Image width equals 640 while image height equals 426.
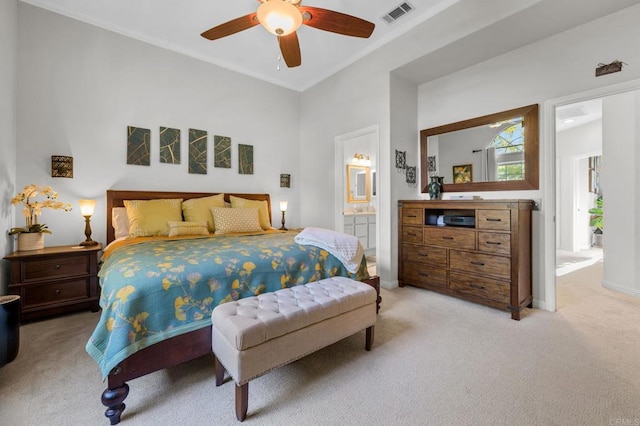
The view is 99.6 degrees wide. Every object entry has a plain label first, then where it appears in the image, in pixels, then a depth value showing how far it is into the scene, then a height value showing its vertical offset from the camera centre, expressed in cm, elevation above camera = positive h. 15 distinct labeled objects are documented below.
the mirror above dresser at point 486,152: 295 +69
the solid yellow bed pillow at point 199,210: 342 +2
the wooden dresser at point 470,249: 266 -46
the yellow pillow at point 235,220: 336 -11
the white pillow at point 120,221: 321 -10
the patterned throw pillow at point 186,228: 305 -19
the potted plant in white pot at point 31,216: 265 -2
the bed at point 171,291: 142 -51
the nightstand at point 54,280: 246 -64
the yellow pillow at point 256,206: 389 +7
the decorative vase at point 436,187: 365 +29
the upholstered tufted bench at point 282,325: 141 -69
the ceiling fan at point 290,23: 194 +154
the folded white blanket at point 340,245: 247 -32
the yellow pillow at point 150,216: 300 -5
